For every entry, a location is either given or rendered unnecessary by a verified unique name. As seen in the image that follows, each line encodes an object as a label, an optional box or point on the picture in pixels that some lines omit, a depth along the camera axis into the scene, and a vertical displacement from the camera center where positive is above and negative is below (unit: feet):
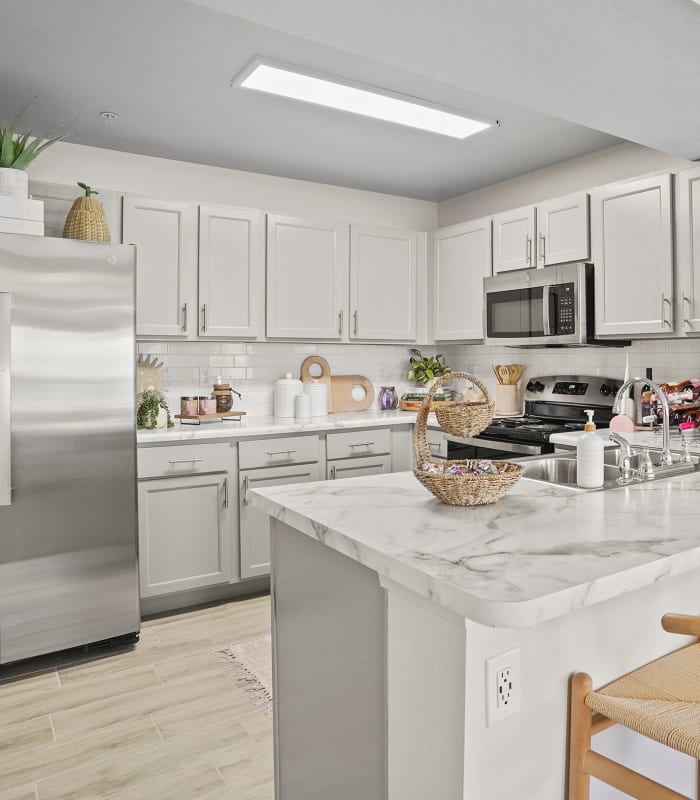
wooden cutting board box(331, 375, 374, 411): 14.52 +0.02
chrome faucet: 6.38 -0.18
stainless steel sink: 7.07 -0.87
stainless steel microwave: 11.09 +1.61
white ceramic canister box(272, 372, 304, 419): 13.16 -0.07
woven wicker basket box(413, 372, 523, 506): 4.84 -0.72
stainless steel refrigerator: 8.37 -0.73
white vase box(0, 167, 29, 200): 8.82 +2.95
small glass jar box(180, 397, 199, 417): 11.82 -0.25
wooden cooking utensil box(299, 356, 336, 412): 14.05 +0.47
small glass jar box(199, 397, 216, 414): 11.82 -0.23
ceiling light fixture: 8.54 +4.30
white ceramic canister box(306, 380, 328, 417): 13.33 -0.09
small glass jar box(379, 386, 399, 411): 14.99 -0.13
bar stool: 3.61 -1.91
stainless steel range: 11.28 -0.51
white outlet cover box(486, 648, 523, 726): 3.58 -1.68
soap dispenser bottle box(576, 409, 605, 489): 5.74 -0.63
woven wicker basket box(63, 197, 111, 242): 9.65 +2.61
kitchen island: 3.50 -1.53
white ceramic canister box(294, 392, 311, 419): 13.04 -0.27
